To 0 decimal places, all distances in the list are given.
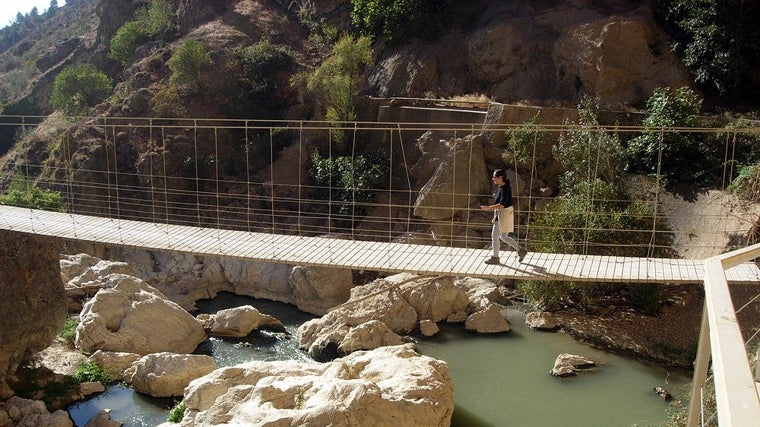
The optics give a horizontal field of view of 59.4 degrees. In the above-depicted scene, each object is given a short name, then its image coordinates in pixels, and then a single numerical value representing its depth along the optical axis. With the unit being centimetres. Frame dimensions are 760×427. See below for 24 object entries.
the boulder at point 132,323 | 925
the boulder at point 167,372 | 811
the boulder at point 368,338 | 902
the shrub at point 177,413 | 723
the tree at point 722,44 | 1191
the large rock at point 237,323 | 1009
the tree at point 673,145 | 1038
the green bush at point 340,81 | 1446
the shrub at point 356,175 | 1359
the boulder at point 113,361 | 872
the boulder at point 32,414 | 745
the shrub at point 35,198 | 1363
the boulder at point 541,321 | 978
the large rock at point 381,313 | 920
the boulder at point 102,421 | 751
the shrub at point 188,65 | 1655
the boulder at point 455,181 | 1162
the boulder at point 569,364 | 834
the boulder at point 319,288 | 1148
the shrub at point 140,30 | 2003
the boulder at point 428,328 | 988
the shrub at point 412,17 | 1630
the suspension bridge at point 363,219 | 588
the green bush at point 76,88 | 1845
